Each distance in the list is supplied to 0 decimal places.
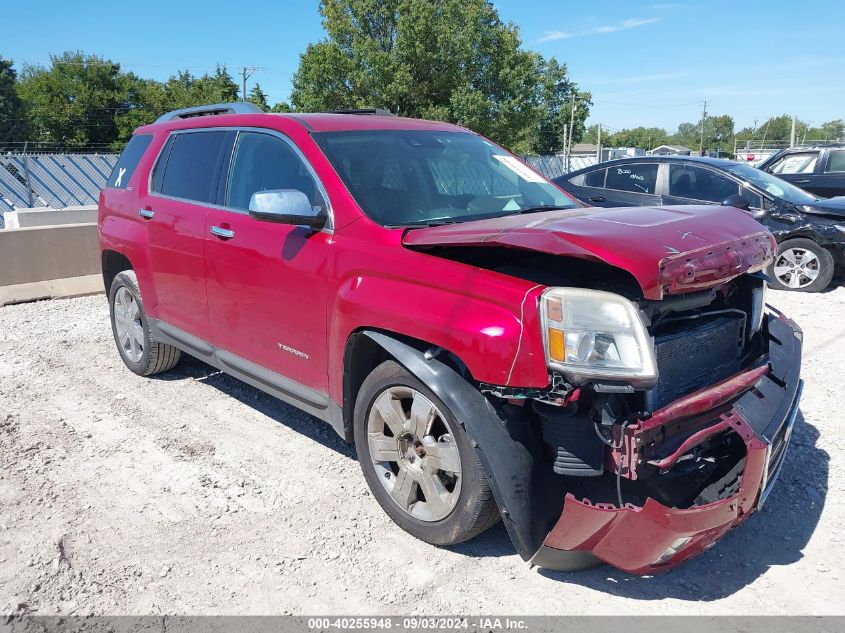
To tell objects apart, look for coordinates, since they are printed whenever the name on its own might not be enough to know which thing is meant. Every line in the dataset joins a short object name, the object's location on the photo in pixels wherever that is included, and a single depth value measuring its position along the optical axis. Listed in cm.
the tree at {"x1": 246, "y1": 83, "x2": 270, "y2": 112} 5759
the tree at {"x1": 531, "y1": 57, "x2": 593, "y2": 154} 6969
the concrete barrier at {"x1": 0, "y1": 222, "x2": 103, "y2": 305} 812
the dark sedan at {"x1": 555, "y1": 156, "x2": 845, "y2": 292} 859
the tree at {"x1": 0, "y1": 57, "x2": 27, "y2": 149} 5478
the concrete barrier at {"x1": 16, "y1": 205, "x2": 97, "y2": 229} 1397
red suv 250
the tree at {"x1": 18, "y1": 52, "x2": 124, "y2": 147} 6009
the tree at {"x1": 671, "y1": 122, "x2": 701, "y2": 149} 12479
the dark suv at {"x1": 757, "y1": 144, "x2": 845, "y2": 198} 1188
